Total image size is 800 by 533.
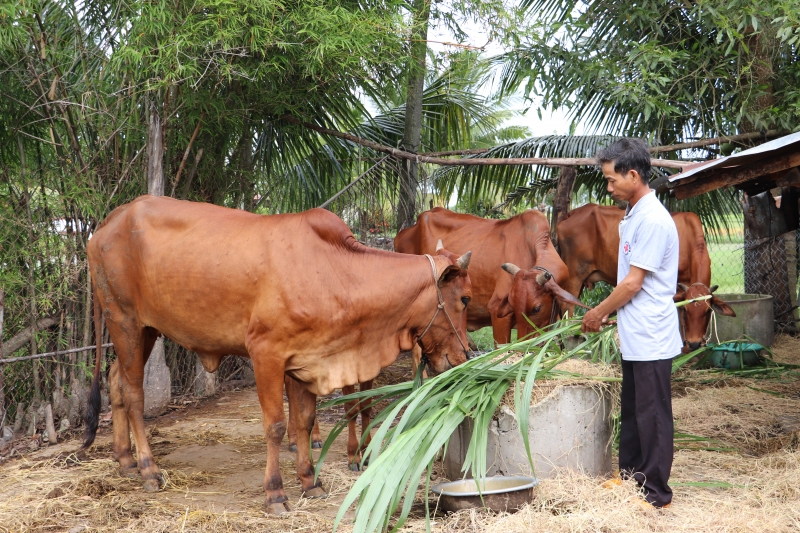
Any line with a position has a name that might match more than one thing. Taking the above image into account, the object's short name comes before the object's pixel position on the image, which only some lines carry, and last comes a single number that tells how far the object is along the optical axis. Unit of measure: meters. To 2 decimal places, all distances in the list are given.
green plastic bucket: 7.77
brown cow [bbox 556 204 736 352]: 7.82
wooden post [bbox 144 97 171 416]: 6.55
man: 3.86
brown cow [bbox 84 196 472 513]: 4.59
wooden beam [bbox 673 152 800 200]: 4.98
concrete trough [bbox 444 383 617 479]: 4.37
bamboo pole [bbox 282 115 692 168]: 6.64
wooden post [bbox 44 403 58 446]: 6.09
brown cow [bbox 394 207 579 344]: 6.55
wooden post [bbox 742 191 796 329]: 9.46
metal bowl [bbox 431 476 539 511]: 3.89
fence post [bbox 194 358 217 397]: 7.89
